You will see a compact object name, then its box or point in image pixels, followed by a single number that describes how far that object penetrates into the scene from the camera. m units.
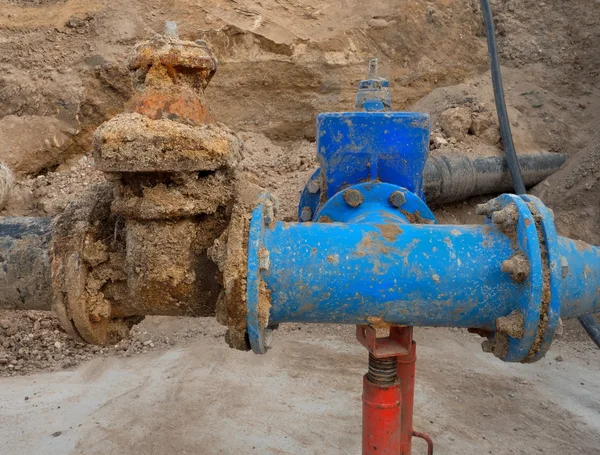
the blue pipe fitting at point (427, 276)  1.06
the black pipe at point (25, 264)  1.21
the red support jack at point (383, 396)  1.36
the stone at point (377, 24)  4.32
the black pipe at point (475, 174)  3.55
